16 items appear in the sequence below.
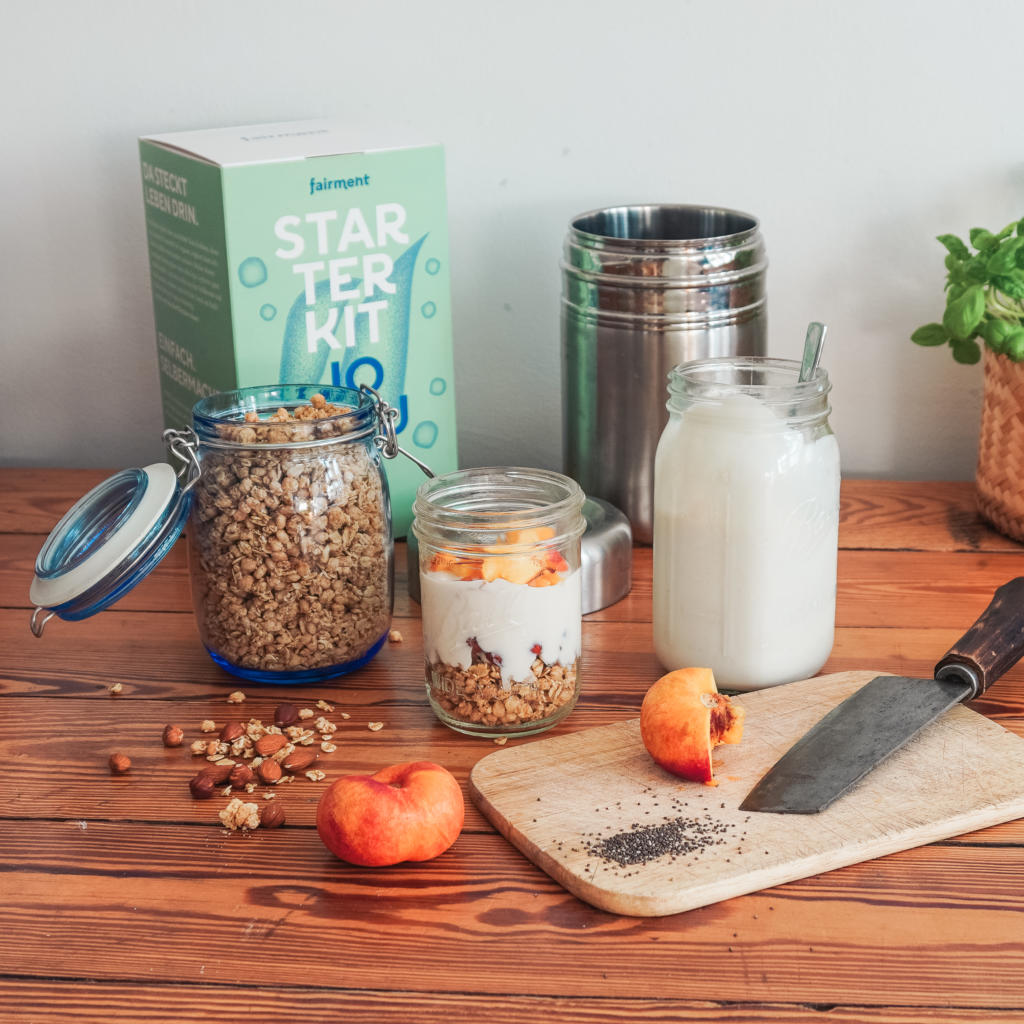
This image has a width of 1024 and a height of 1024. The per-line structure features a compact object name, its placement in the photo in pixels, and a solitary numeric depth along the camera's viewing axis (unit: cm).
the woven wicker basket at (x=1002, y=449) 115
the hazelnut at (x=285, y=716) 89
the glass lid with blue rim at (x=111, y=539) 86
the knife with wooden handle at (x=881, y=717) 76
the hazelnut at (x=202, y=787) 79
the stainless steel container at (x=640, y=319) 113
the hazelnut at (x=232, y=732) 87
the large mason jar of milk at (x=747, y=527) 87
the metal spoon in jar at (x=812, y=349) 91
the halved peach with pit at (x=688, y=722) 77
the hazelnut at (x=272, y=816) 76
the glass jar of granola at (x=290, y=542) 90
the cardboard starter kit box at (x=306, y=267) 105
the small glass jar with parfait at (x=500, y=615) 84
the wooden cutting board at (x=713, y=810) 69
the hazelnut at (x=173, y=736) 86
